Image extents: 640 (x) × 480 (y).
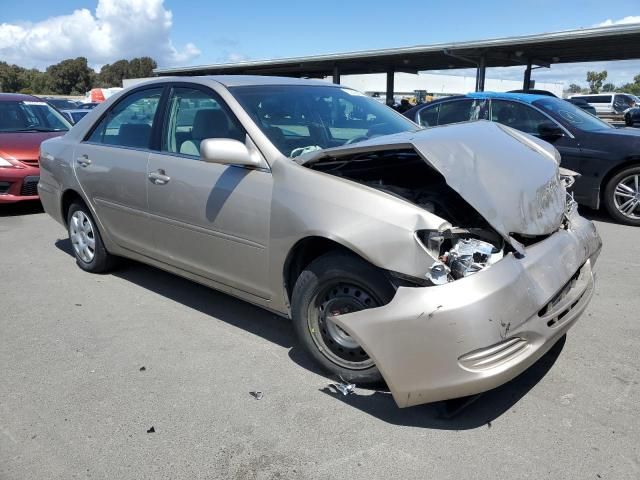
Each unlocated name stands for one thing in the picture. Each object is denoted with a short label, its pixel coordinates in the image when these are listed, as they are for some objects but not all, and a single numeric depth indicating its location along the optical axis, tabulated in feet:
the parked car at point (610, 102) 103.69
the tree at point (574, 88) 333.83
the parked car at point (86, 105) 69.82
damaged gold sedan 8.21
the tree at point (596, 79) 333.01
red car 25.12
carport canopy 62.80
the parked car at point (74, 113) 51.49
